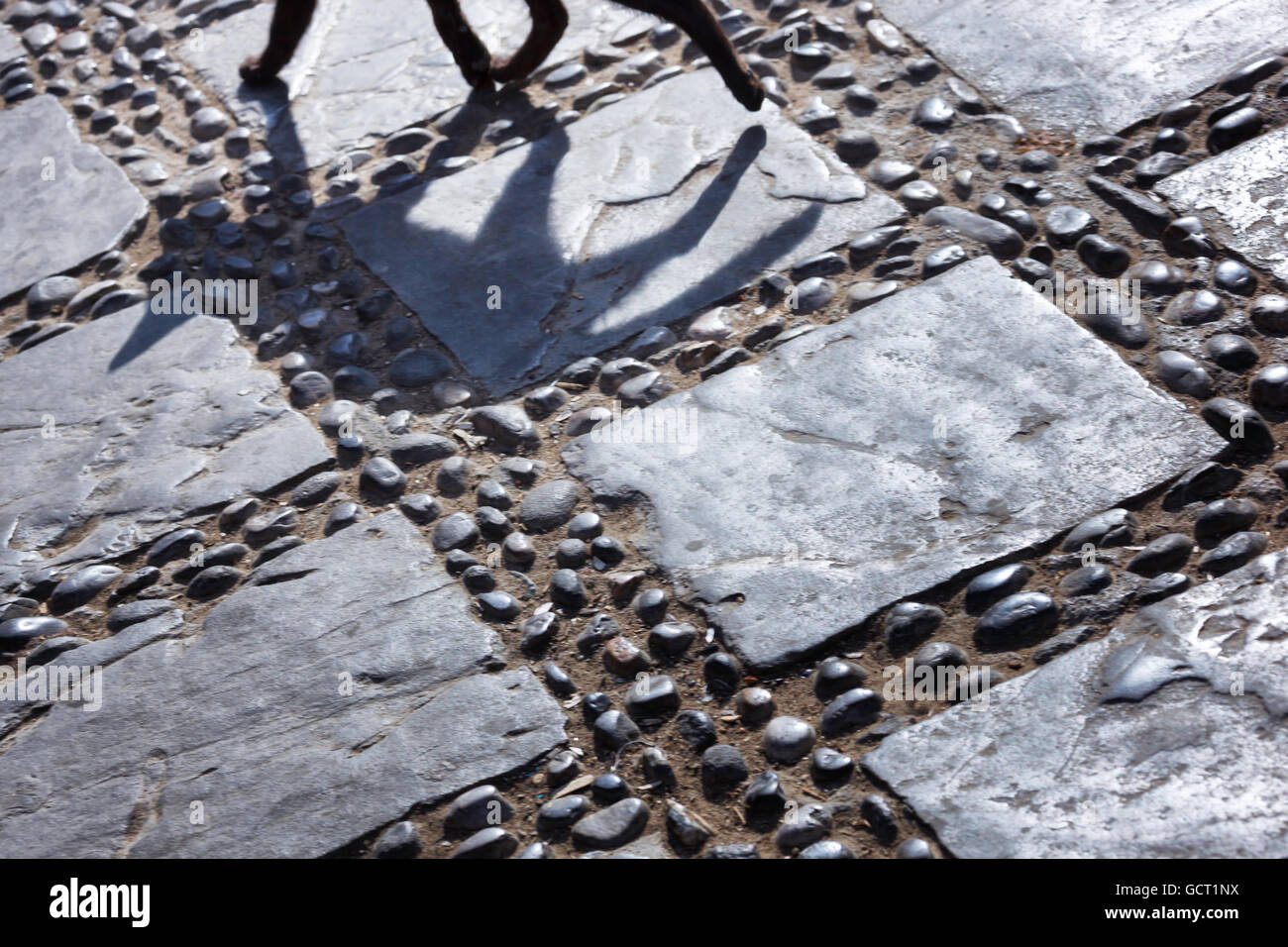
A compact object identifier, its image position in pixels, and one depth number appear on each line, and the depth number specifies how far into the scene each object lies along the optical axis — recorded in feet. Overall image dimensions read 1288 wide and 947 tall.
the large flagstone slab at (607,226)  9.94
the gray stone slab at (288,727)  6.83
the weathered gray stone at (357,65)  12.62
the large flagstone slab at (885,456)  7.57
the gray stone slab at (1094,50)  10.84
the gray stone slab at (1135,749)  5.98
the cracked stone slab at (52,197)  11.58
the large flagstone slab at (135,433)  8.96
